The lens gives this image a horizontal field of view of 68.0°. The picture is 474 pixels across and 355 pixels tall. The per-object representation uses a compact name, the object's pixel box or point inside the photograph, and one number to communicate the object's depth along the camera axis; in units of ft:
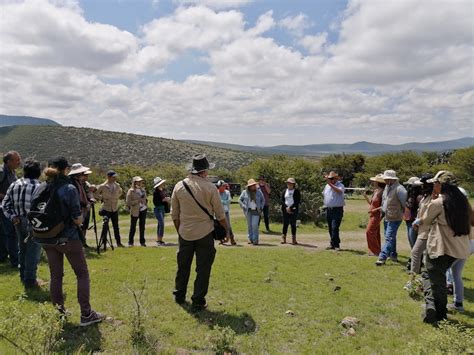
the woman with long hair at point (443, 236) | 16.96
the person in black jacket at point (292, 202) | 39.17
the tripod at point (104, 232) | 33.35
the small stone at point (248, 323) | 16.94
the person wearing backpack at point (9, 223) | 24.13
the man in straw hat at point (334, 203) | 35.53
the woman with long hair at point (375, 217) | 32.53
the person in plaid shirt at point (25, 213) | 19.65
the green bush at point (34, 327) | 11.23
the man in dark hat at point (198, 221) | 18.44
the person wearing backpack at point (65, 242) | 15.49
